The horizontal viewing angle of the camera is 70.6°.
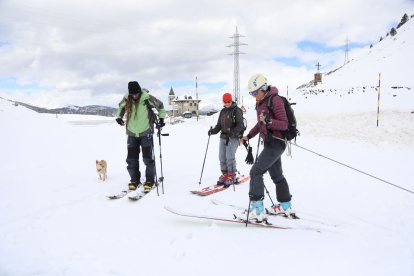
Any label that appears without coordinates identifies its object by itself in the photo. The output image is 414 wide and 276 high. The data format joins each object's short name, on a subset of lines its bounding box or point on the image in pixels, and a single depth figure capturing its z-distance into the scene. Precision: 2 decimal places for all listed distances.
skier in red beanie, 7.20
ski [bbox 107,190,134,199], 6.20
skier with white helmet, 4.67
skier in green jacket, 6.66
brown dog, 7.72
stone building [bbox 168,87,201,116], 90.38
